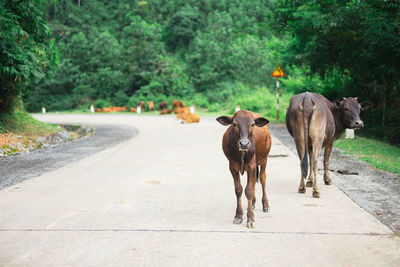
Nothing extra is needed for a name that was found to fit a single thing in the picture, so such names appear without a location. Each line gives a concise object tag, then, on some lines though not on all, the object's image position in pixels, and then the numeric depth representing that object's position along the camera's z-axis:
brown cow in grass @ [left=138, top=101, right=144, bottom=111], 44.94
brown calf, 5.45
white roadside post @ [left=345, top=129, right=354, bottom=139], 15.94
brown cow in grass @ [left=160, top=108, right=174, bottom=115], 37.06
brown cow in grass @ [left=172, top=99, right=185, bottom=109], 37.00
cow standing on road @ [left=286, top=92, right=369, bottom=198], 7.45
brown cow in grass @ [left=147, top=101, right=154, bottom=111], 44.07
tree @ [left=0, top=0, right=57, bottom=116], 13.82
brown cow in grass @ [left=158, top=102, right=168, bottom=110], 42.53
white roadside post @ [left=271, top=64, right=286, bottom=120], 23.30
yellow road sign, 23.31
